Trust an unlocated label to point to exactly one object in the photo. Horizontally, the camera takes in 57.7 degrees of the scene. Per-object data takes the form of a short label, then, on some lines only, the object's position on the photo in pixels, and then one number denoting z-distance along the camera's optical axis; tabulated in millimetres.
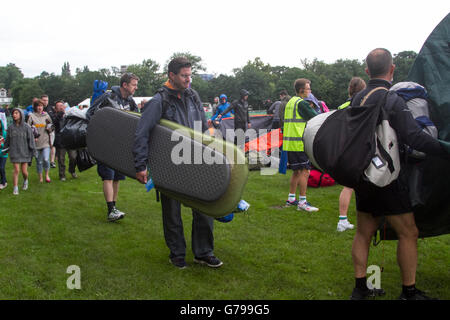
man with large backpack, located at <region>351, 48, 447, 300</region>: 3145
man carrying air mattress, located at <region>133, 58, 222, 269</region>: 4133
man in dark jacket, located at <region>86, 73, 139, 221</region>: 5808
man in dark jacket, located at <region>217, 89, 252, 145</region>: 14031
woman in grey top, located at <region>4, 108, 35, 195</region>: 9203
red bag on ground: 9141
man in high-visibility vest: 6918
